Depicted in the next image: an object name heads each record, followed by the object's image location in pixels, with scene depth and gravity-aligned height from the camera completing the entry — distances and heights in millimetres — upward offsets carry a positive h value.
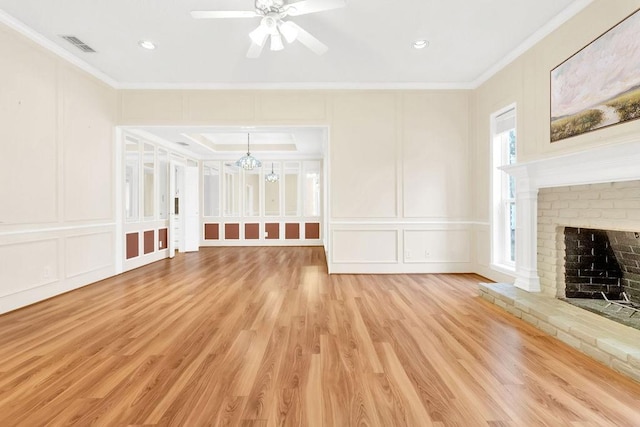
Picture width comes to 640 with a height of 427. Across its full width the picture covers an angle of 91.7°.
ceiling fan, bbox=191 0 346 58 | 2578 +1700
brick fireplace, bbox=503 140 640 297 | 2514 +74
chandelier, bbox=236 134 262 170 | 7605 +1207
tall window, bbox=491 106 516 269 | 4387 +242
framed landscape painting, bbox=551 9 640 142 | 2553 +1166
